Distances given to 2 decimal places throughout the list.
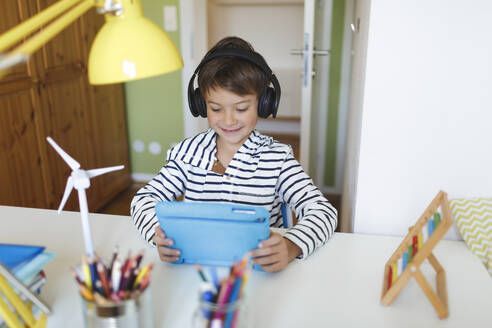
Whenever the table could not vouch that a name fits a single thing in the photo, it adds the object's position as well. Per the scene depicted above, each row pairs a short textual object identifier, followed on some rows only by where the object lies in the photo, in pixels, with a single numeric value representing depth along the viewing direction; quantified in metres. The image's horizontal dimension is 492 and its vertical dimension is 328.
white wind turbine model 0.77
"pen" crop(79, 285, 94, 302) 0.61
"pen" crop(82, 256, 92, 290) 0.62
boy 1.07
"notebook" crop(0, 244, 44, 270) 0.75
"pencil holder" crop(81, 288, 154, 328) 0.60
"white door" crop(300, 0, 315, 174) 2.21
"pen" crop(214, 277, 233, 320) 0.57
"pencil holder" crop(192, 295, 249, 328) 0.57
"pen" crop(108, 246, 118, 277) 0.63
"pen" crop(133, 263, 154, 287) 0.63
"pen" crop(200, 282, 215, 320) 0.57
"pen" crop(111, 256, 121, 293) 0.61
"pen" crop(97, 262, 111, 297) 0.62
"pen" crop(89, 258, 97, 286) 0.62
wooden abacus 0.74
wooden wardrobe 2.00
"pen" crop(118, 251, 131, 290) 0.62
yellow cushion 0.98
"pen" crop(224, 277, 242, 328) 0.58
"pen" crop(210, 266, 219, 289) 0.59
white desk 0.75
